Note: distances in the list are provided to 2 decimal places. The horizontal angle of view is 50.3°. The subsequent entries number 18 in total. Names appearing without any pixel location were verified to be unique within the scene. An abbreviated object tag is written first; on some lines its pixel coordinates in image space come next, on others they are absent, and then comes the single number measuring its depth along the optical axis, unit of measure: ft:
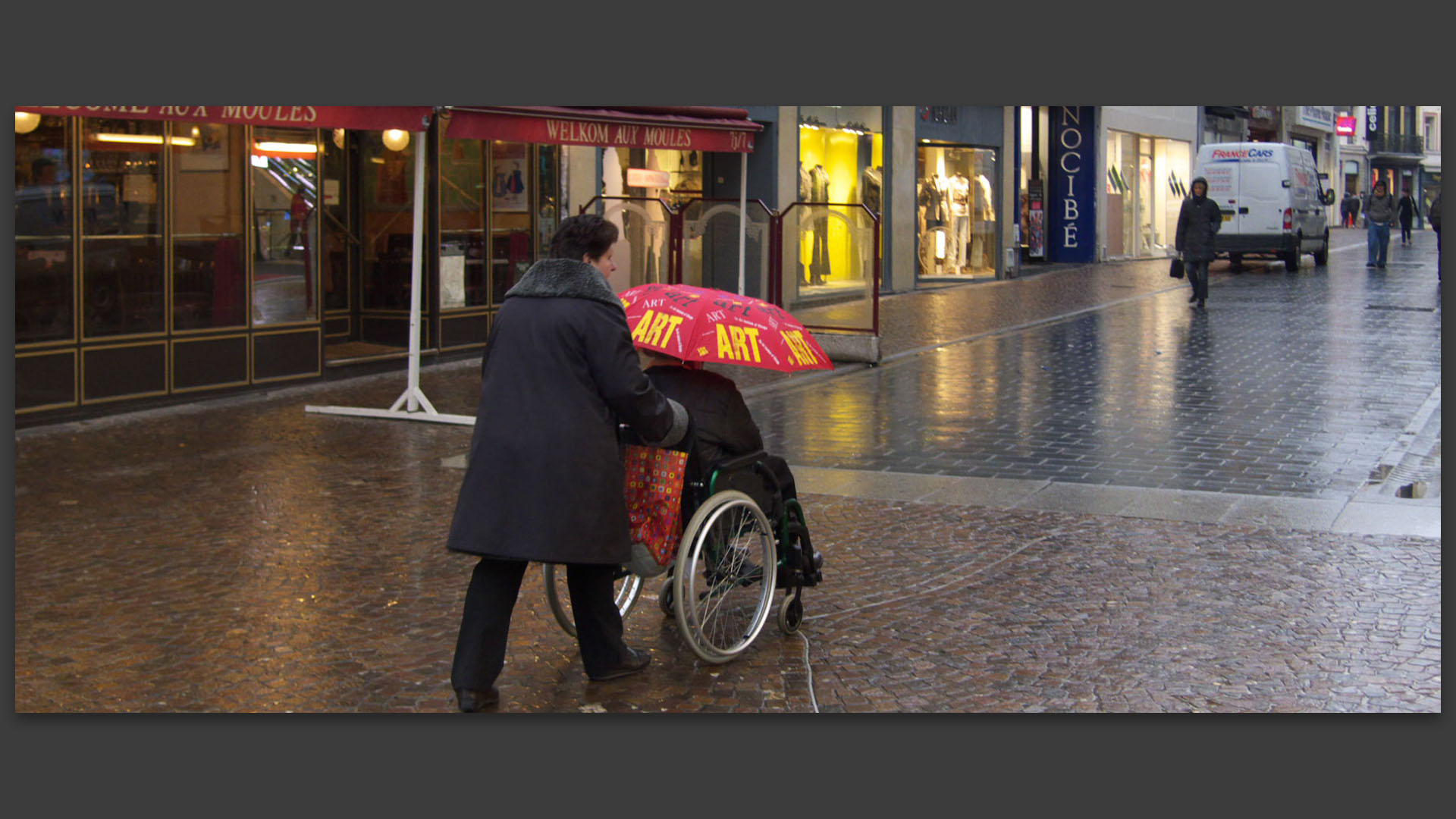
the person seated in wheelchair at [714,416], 18.40
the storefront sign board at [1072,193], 107.96
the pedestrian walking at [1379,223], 89.10
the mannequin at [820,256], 48.80
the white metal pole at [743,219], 48.70
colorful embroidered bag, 17.58
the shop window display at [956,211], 88.69
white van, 87.51
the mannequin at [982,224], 91.94
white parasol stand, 36.27
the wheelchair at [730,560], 17.57
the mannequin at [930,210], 88.02
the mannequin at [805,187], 74.64
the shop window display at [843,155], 75.36
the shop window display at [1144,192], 114.21
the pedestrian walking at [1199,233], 67.56
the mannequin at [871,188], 81.25
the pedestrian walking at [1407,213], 118.11
